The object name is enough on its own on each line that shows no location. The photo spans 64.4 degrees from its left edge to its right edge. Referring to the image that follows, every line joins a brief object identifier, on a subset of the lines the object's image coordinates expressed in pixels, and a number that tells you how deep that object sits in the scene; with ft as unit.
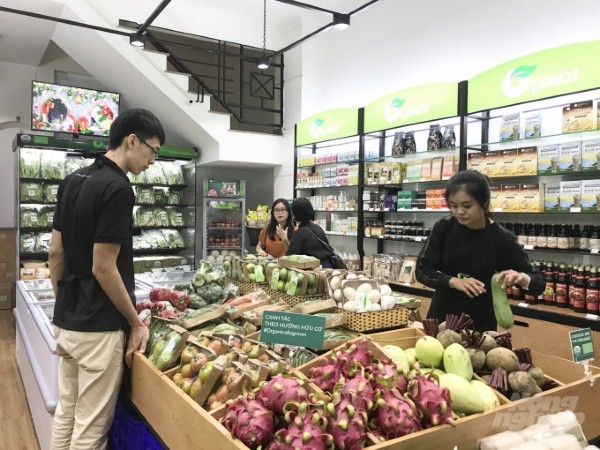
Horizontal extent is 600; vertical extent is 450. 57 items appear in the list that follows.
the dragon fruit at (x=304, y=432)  3.83
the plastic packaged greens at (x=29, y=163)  20.83
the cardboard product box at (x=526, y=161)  13.91
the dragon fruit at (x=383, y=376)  4.69
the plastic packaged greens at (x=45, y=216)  21.49
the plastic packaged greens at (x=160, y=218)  24.48
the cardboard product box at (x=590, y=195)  12.58
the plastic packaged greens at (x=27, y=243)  21.01
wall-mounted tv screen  21.67
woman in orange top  15.51
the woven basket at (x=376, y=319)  7.11
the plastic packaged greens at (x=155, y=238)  24.04
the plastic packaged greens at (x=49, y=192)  21.57
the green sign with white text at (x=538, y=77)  12.29
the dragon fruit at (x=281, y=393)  4.39
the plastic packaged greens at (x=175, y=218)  24.98
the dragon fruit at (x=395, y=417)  4.33
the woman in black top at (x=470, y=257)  7.58
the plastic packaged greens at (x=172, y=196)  24.77
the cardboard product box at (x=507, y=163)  14.41
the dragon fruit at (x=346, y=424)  3.98
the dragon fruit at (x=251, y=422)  4.09
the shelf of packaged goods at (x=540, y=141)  13.36
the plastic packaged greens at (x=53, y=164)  21.56
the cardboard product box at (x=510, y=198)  14.32
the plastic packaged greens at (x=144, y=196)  23.88
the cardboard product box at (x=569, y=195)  13.05
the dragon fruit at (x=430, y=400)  4.51
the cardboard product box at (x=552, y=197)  13.47
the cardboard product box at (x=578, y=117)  12.57
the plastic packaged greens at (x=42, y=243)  21.20
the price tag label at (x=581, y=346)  5.75
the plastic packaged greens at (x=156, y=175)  23.91
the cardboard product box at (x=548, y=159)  13.44
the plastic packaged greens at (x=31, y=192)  20.89
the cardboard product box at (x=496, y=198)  14.78
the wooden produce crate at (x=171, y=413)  4.56
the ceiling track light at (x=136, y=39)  17.62
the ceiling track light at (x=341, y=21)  16.02
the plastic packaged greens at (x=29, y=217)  21.02
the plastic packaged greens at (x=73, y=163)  22.31
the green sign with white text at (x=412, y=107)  16.15
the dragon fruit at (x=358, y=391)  4.33
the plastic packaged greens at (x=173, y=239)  24.60
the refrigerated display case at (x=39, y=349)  8.68
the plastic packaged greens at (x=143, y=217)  23.86
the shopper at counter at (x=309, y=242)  12.53
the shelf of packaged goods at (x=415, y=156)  17.01
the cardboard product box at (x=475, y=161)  15.33
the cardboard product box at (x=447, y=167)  16.35
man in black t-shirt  6.25
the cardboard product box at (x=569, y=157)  12.99
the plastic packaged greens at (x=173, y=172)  24.66
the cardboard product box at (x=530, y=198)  13.78
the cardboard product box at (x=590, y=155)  12.59
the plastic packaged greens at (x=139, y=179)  23.41
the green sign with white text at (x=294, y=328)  5.59
